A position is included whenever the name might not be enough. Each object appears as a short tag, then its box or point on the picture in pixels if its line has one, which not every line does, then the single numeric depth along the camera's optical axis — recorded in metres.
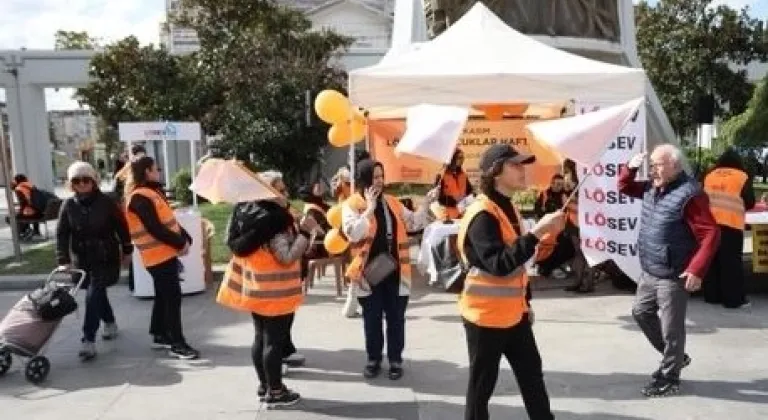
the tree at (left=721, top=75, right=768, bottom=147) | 19.98
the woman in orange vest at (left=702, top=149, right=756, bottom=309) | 8.01
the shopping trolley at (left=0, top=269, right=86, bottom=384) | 6.30
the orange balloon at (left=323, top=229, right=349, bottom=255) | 6.36
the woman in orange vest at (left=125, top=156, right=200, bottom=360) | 6.55
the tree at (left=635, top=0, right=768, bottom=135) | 29.67
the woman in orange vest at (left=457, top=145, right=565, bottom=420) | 3.96
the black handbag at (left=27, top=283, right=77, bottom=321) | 6.38
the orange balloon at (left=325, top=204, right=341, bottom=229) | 6.46
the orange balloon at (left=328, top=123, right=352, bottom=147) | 8.65
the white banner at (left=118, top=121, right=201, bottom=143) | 12.02
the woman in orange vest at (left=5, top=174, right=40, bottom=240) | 16.02
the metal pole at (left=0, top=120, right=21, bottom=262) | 11.80
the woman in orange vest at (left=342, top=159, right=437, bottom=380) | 5.87
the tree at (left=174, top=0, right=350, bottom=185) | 24.29
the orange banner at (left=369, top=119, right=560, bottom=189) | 11.77
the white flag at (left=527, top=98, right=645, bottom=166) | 4.78
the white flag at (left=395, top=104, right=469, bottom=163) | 6.36
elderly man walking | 5.11
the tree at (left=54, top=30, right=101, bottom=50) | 56.00
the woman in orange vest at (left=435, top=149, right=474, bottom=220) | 10.71
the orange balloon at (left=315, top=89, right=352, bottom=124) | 8.43
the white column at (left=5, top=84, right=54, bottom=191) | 31.89
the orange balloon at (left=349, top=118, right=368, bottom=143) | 8.65
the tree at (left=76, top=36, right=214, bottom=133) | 26.53
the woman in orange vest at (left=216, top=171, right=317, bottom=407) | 5.21
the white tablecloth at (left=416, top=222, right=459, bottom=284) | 9.16
